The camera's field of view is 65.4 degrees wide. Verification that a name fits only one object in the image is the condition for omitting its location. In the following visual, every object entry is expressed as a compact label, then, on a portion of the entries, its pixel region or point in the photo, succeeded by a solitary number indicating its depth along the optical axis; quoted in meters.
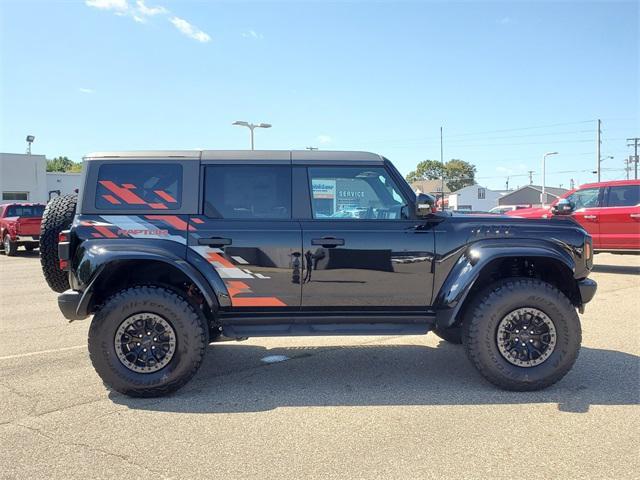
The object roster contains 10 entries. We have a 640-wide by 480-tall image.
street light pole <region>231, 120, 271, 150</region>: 25.14
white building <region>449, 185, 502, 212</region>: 80.69
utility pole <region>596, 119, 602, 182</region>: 47.41
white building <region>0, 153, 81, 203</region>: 36.06
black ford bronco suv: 4.10
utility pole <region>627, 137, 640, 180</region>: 63.47
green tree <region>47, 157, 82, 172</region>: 93.38
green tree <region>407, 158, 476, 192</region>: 102.00
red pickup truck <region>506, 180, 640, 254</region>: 10.72
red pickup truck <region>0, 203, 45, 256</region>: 16.09
